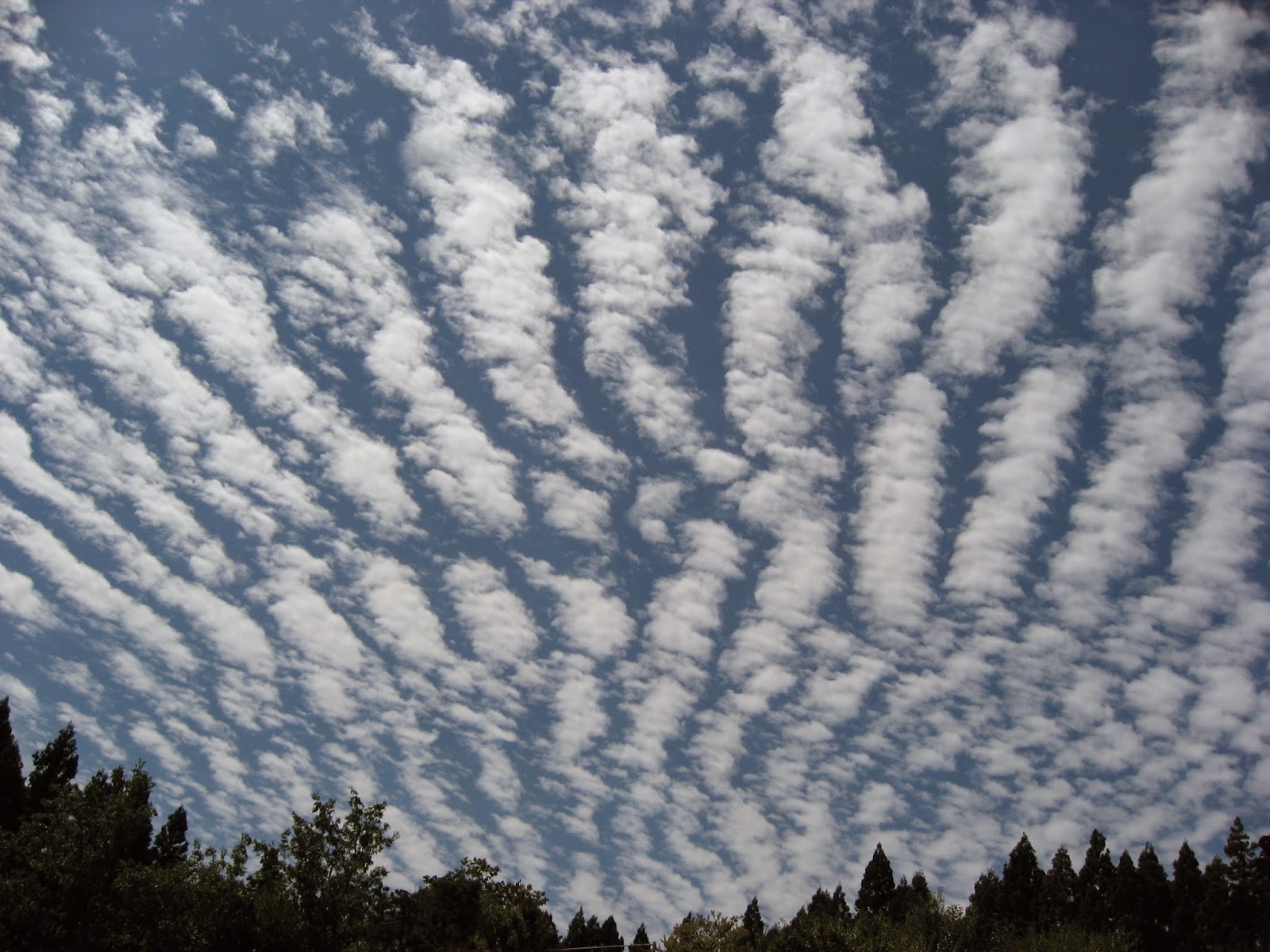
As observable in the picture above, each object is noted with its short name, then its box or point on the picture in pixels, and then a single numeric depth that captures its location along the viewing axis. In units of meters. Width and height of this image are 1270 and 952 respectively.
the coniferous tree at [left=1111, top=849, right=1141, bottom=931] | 73.19
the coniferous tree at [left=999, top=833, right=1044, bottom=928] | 84.25
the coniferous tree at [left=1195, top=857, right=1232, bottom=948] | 65.31
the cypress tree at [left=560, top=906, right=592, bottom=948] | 103.09
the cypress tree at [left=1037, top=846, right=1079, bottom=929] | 80.19
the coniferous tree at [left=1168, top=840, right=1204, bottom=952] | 68.69
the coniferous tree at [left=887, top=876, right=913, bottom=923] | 85.45
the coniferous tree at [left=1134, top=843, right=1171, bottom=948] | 72.00
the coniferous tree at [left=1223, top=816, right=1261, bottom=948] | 63.97
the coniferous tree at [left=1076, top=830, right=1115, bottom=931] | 75.75
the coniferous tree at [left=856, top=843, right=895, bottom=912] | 91.12
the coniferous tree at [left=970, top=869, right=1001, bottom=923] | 84.56
